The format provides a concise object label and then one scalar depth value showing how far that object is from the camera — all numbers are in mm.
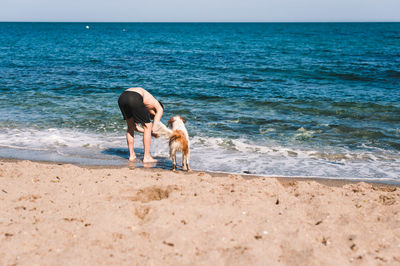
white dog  6816
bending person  7195
